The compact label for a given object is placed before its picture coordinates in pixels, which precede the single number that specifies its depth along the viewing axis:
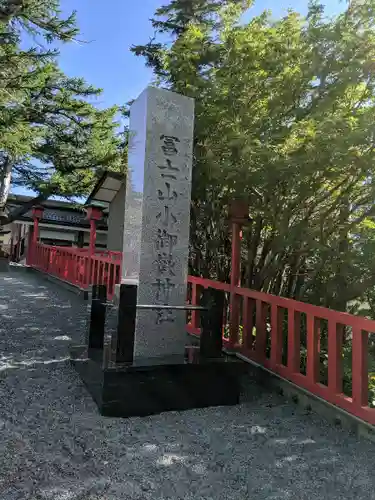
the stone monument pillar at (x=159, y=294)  3.28
